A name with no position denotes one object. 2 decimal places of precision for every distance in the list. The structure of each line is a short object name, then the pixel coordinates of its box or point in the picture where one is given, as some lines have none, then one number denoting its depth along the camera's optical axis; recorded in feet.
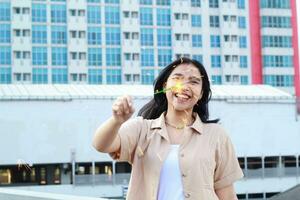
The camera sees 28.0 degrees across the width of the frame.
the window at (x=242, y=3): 178.62
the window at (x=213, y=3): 177.37
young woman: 6.23
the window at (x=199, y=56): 174.70
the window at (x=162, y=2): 172.04
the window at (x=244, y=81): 176.04
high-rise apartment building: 161.17
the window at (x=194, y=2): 175.42
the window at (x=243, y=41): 178.09
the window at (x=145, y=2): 170.09
